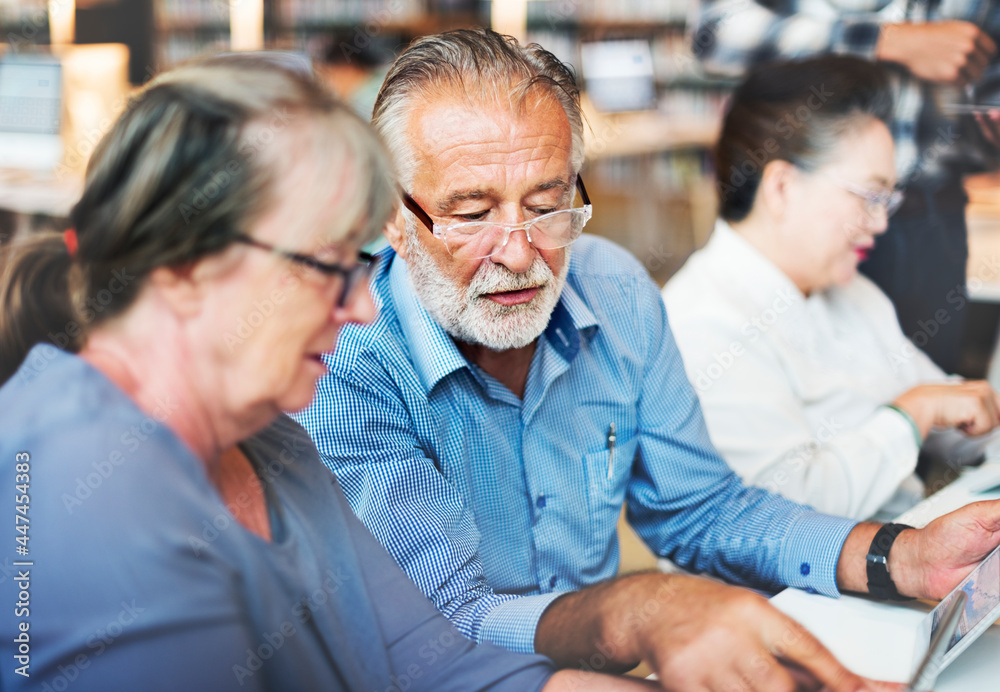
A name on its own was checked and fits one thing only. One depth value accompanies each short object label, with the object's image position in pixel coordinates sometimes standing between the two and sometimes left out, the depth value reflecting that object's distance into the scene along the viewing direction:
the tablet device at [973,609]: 0.87
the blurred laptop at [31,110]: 3.24
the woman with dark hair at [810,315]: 1.54
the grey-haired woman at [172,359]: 0.57
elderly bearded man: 0.86
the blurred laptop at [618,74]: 4.97
